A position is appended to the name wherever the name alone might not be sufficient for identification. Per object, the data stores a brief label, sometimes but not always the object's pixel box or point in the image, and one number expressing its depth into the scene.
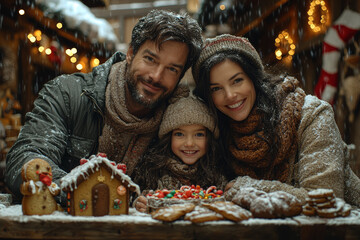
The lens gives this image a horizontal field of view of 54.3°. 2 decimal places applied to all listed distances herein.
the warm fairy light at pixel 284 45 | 5.97
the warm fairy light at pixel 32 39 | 5.80
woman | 2.21
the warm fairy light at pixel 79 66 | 6.98
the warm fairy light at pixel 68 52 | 6.76
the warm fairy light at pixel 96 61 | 7.46
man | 2.57
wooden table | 1.50
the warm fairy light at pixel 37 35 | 6.00
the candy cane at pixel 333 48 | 4.48
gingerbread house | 1.61
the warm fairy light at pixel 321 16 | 5.11
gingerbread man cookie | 1.57
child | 2.54
